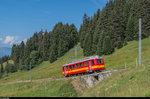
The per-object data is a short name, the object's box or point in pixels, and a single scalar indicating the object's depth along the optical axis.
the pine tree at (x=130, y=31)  87.19
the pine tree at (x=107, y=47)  82.44
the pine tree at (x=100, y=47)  86.19
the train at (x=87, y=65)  38.22
